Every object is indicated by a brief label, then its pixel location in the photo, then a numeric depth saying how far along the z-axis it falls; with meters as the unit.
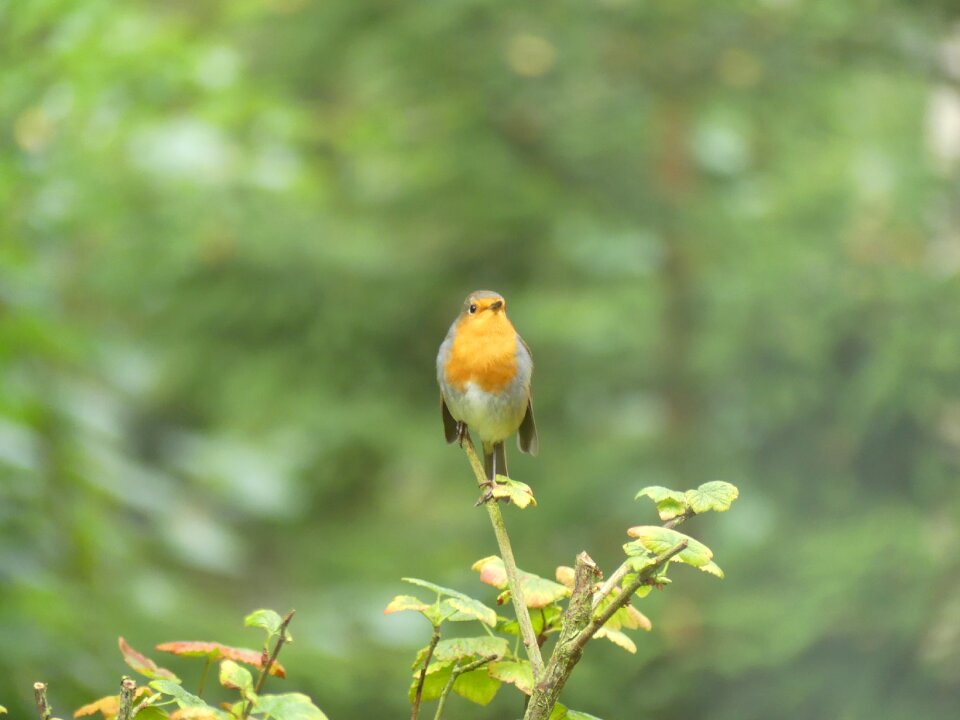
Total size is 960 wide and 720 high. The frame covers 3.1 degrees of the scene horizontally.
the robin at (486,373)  10.82
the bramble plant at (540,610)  9.84
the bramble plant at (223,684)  9.70
